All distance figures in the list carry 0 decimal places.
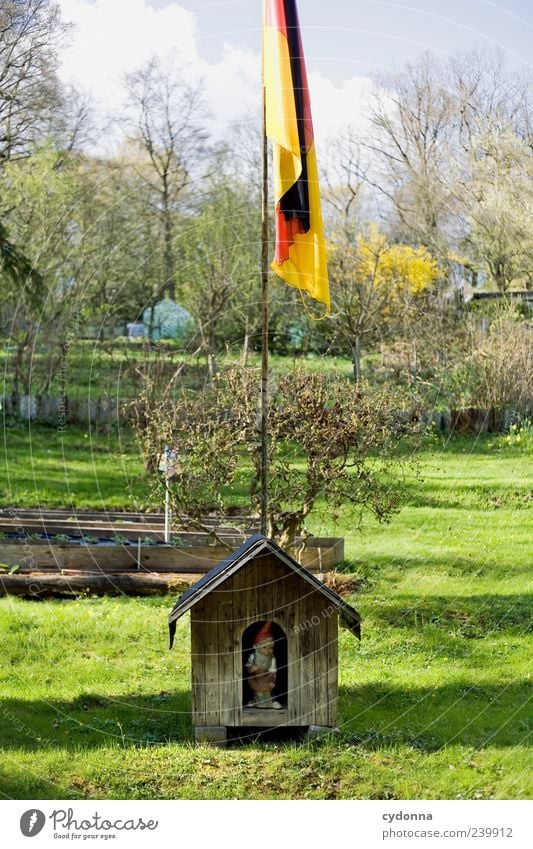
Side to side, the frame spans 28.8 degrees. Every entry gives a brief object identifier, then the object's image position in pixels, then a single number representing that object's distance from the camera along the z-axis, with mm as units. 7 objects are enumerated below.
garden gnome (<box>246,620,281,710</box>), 4625
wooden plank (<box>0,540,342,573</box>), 7617
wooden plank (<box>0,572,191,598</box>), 7246
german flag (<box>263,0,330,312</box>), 4934
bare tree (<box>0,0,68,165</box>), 10041
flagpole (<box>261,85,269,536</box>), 4582
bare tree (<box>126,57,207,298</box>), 11938
